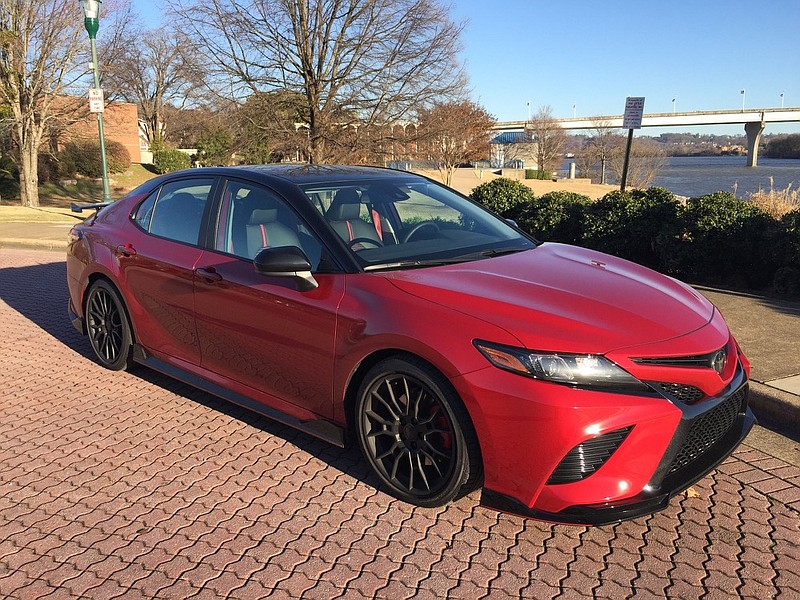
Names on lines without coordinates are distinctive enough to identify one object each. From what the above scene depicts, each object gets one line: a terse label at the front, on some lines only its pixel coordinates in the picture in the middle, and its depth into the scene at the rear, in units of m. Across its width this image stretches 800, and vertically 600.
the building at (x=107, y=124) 26.00
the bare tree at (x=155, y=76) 14.82
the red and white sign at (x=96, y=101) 16.70
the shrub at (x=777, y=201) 8.75
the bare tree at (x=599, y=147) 61.69
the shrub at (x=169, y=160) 44.22
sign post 10.58
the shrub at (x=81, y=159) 36.62
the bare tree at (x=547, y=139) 66.06
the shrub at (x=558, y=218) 9.48
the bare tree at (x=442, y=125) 16.14
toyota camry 2.92
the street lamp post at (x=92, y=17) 15.55
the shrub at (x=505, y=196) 10.68
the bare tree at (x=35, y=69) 21.52
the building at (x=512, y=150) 73.95
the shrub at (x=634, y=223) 8.48
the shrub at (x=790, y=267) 7.12
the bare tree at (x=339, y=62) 14.50
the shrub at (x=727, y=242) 7.66
